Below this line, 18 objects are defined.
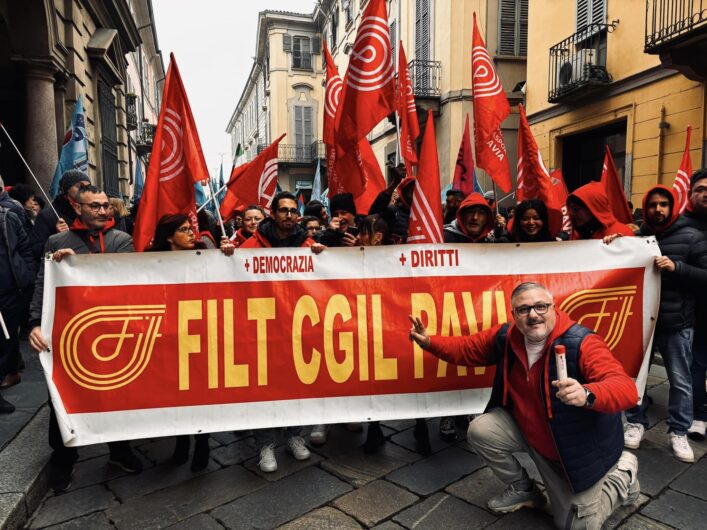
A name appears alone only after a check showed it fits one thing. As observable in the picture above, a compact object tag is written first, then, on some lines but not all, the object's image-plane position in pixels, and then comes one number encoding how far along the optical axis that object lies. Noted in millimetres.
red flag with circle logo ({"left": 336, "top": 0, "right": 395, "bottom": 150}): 4254
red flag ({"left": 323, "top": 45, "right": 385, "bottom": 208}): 4285
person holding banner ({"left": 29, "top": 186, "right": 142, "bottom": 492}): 3070
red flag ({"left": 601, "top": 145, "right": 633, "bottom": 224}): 4461
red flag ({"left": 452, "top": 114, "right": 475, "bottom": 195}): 6207
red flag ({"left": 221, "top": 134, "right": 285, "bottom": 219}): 5430
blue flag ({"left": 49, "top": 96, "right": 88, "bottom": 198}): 6586
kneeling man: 2449
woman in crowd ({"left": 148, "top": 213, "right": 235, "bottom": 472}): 3402
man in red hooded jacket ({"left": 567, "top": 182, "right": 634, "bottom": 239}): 3756
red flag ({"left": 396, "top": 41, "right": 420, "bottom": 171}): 5166
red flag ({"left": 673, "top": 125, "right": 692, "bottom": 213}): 5047
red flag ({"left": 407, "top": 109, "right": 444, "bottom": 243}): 3547
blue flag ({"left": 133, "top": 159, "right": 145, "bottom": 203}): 9742
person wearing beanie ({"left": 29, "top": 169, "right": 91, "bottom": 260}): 4863
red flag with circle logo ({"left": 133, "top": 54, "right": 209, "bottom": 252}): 3369
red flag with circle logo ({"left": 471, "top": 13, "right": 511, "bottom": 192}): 5004
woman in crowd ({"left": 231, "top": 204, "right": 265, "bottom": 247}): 4945
